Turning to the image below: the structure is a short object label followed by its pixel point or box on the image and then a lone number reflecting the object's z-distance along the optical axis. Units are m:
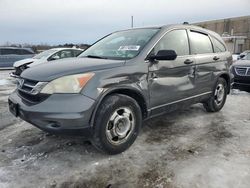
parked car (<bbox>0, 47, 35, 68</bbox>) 11.50
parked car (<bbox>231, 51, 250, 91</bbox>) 5.48
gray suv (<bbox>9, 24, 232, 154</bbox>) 2.20
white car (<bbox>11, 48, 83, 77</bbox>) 8.00
